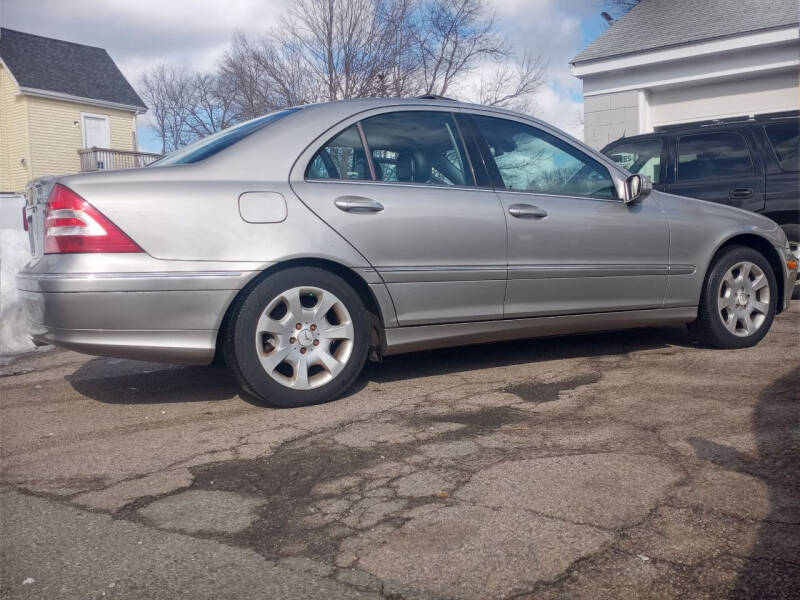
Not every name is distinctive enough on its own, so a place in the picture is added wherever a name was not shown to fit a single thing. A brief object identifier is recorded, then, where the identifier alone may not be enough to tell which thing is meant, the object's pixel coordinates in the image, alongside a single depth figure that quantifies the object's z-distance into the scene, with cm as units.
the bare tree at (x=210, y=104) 2603
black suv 725
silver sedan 380
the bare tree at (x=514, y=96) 2380
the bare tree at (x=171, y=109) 4138
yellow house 2458
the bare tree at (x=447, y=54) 2273
